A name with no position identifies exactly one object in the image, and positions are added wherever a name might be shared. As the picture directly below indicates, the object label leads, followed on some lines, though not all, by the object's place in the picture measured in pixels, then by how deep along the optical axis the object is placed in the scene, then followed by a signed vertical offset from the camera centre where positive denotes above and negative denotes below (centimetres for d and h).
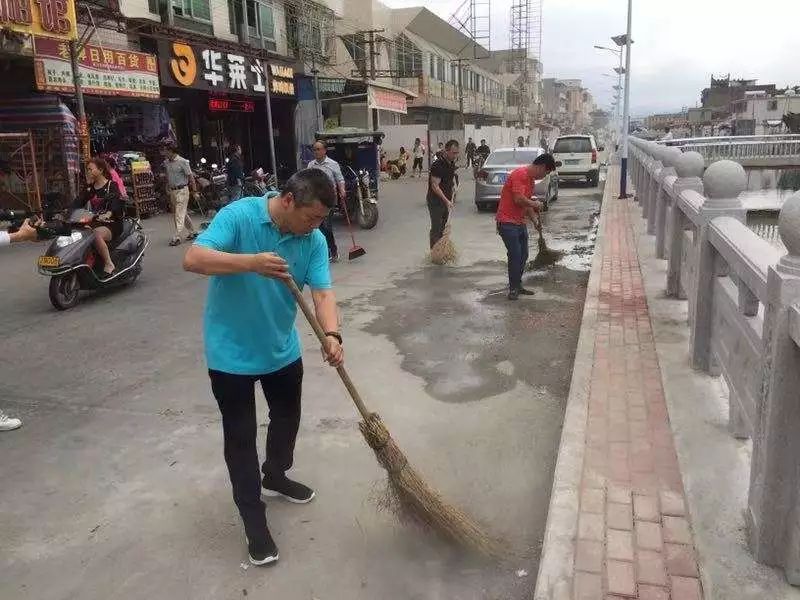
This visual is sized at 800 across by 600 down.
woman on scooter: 777 -54
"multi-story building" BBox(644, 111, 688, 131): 10969 +296
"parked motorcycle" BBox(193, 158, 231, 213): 1584 -91
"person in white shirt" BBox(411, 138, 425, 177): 2941 -52
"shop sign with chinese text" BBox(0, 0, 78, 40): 1044 +212
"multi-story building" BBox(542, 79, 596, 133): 11462 +636
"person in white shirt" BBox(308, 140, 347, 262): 941 -36
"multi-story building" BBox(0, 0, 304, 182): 1320 +168
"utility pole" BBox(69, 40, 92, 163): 1198 +85
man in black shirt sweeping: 919 -61
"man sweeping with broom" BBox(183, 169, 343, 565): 264 -65
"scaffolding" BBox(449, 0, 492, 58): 4344 +696
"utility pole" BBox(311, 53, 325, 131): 2239 +146
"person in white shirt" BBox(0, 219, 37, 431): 396 -46
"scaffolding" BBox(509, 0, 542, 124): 6312 +855
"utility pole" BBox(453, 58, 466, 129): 4131 +306
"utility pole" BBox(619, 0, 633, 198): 1686 +28
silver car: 1548 -83
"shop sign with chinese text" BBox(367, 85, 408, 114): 2605 +173
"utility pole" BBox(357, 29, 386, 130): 2673 +340
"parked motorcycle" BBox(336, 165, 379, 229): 1281 -103
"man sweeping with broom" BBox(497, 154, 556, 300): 712 -76
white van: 2141 -57
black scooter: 712 -116
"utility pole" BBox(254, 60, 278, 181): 1839 +83
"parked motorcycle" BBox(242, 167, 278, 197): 1407 -79
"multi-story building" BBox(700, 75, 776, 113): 7713 +478
